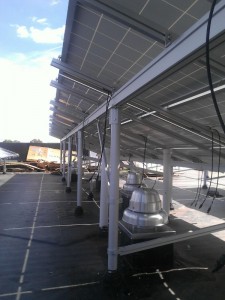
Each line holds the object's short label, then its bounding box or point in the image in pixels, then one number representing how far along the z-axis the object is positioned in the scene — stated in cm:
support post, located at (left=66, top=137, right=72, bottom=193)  1681
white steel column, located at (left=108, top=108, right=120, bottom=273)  584
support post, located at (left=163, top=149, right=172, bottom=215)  1073
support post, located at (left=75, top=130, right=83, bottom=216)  1155
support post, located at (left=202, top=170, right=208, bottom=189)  2039
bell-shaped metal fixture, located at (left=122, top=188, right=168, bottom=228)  636
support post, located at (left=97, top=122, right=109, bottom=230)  893
